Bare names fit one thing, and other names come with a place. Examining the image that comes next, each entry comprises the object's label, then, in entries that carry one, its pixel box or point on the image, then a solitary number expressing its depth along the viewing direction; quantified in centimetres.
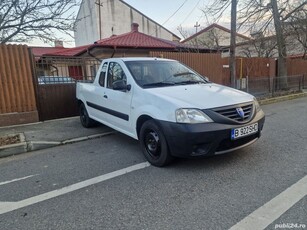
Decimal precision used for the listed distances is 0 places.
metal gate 745
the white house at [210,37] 2420
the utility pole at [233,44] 1030
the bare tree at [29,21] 1141
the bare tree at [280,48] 1290
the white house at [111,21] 2522
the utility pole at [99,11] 2404
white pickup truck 352
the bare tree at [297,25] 1495
